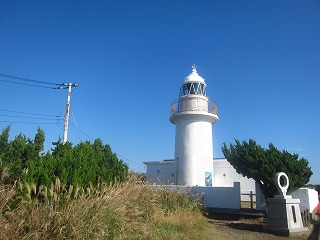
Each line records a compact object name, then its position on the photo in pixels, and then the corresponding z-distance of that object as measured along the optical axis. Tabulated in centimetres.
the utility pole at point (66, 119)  1780
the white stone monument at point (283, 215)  964
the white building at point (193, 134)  1936
